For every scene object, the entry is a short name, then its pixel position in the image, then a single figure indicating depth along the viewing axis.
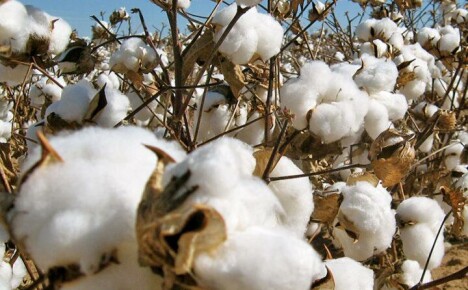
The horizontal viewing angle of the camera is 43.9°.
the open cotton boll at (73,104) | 1.14
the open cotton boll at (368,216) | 1.27
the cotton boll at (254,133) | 1.66
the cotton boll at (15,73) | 1.29
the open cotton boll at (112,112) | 1.19
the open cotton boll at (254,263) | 0.54
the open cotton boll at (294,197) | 1.05
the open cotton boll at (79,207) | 0.57
